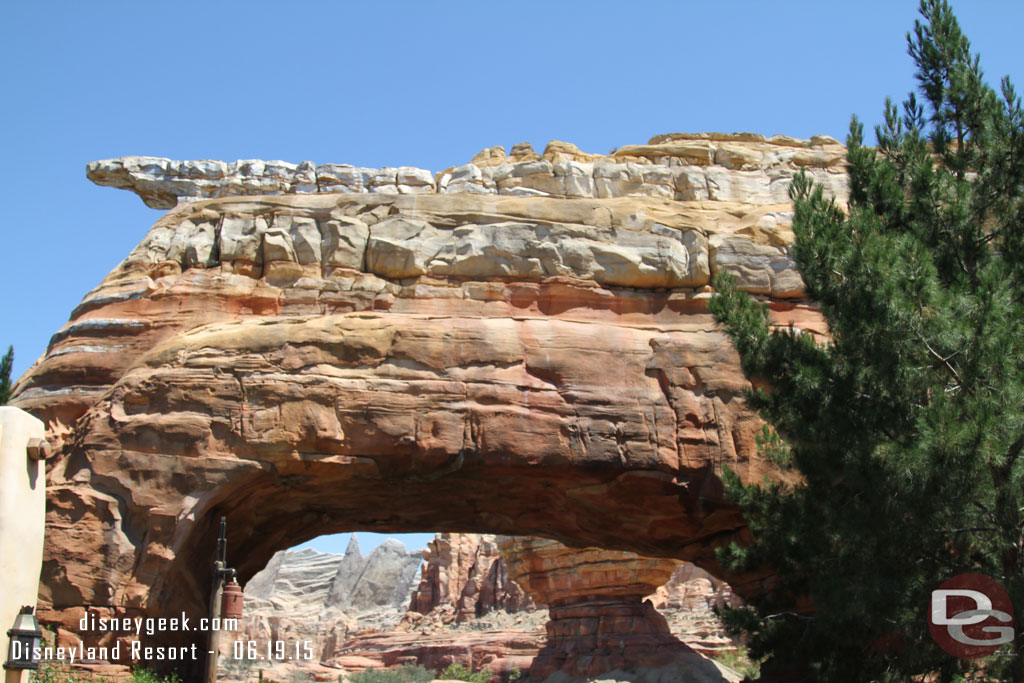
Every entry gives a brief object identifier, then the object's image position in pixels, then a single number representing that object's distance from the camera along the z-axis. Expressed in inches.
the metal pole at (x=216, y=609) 460.4
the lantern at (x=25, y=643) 424.2
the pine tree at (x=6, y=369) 687.7
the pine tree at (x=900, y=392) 390.0
